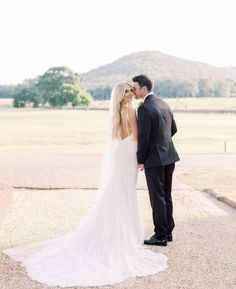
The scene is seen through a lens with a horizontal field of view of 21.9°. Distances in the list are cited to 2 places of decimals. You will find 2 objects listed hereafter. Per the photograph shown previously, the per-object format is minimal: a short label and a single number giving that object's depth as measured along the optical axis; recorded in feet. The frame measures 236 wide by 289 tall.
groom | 22.35
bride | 21.12
